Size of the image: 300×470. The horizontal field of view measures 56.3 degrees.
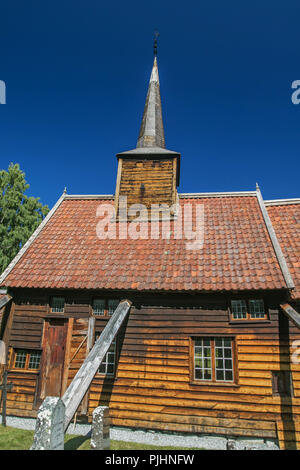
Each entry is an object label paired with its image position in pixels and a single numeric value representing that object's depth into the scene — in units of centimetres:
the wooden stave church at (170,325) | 834
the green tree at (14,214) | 2322
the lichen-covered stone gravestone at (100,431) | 523
